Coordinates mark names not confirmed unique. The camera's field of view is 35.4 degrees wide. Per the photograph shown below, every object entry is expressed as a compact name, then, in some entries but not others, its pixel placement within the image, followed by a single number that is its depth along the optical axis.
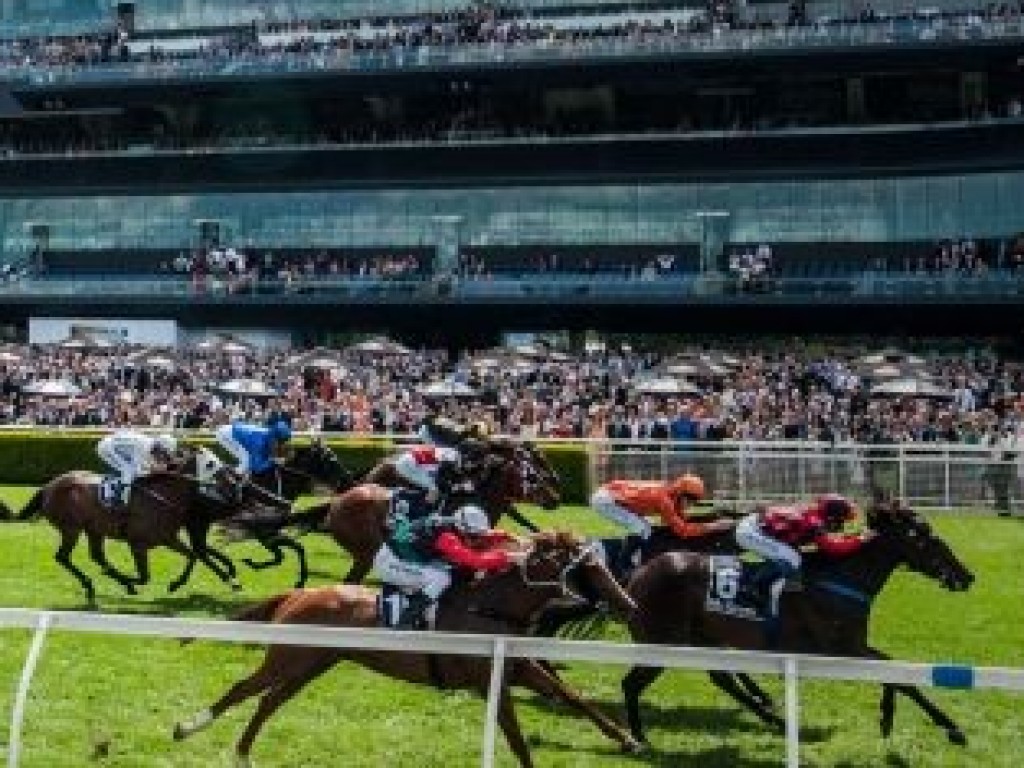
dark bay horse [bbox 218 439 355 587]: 12.40
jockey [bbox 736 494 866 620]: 8.00
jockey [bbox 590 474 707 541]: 9.60
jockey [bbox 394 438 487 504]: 11.05
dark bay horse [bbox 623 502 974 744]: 7.82
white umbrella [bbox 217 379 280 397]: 26.33
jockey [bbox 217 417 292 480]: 13.05
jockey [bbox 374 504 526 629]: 7.28
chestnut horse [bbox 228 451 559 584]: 11.09
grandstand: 34.62
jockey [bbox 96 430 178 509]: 11.95
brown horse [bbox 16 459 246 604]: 11.90
